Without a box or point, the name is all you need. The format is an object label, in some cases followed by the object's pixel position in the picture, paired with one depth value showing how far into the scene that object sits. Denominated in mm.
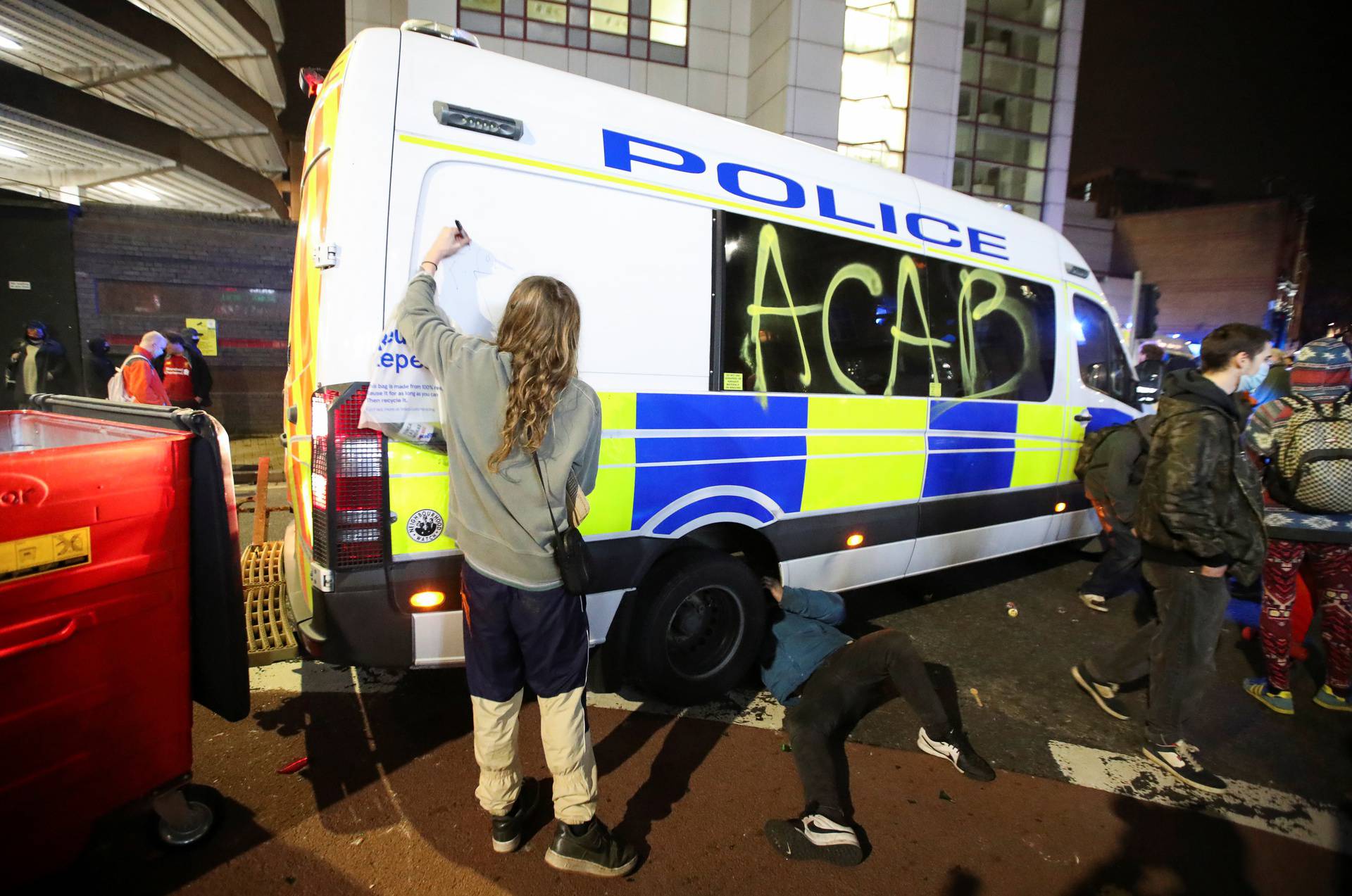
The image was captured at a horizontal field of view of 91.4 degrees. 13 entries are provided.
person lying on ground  2344
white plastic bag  2268
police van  2320
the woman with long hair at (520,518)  1953
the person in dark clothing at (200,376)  8672
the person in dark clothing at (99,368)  9961
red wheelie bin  1740
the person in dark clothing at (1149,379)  5457
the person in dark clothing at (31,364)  9852
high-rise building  12656
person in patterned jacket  3359
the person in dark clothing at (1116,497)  4406
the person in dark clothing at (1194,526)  2693
